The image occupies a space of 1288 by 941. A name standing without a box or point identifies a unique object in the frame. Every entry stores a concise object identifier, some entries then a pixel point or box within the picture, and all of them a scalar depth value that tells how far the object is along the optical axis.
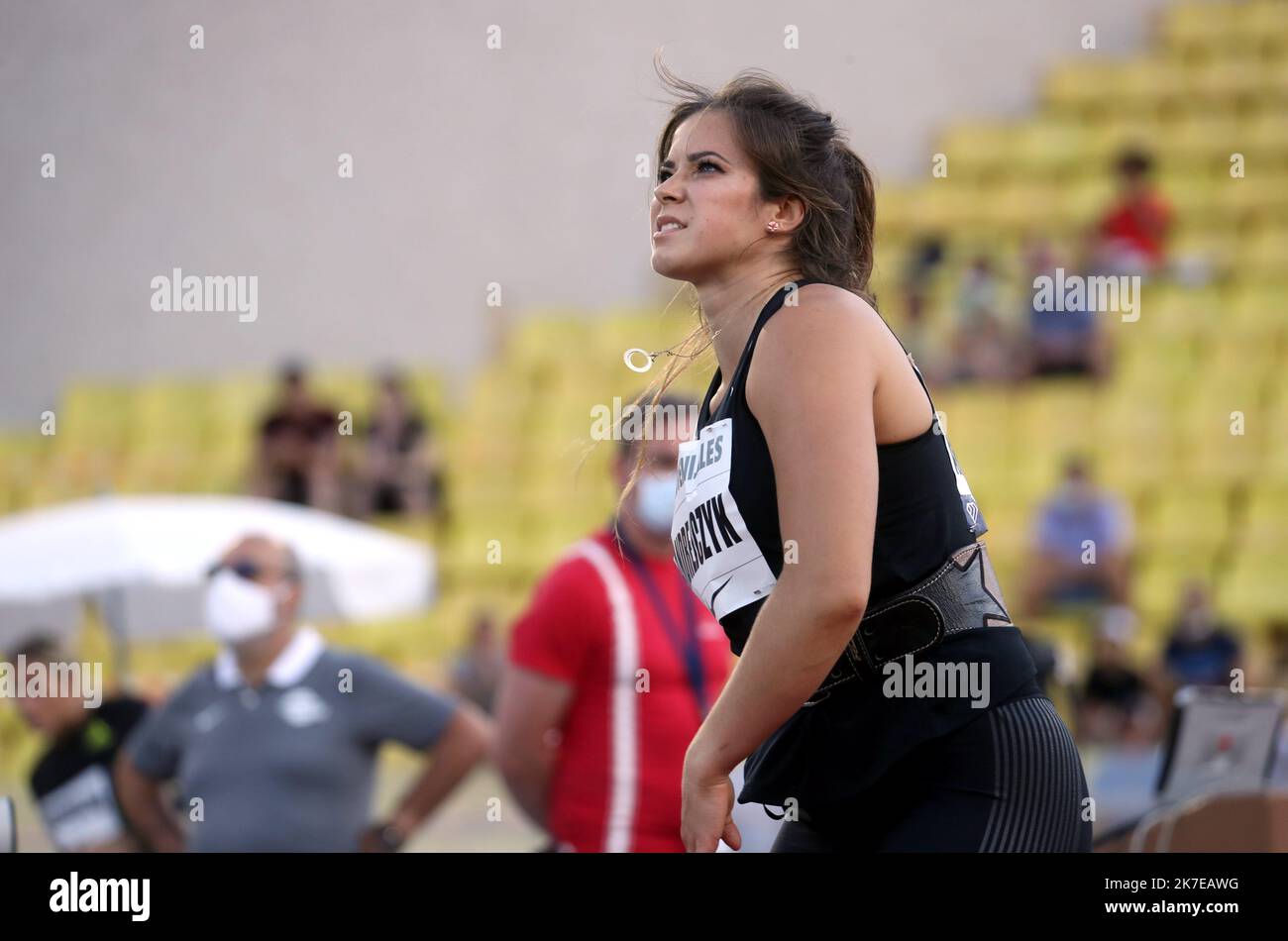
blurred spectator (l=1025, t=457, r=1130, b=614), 19.44
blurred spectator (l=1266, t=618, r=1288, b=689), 18.05
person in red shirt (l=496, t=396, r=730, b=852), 8.01
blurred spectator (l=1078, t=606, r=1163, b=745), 16.83
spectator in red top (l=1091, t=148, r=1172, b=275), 22.72
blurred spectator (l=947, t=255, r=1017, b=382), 22.16
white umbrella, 14.43
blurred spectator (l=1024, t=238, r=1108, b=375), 22.03
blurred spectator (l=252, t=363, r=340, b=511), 22.47
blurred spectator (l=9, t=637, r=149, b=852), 10.84
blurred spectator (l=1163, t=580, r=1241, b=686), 17.80
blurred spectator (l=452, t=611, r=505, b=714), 19.58
